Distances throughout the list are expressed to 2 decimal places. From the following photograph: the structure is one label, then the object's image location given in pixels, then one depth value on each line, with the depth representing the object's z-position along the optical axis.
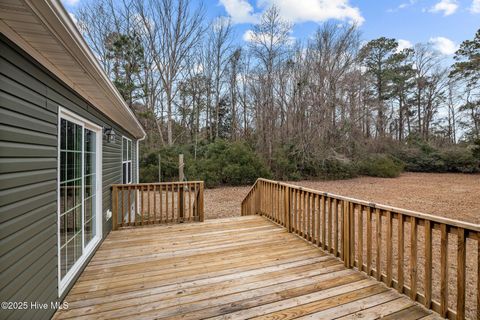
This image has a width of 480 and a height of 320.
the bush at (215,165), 12.62
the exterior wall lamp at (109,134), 4.16
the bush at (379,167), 16.28
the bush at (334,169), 14.78
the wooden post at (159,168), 12.19
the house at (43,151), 1.44
